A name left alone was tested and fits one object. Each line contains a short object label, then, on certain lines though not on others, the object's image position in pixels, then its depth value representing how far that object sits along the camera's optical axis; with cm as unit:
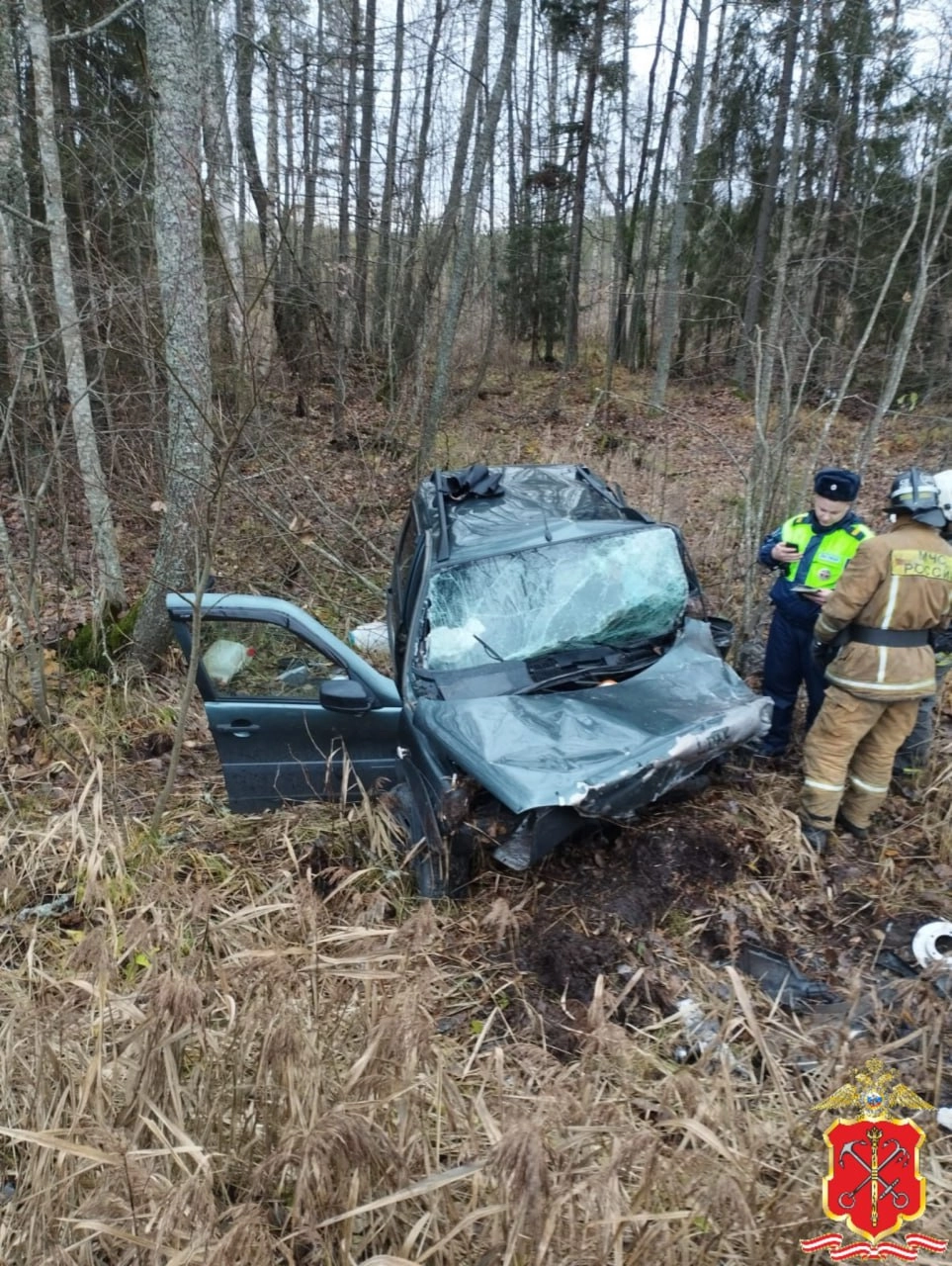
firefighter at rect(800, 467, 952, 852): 331
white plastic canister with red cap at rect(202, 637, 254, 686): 368
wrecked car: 296
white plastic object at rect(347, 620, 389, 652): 509
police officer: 390
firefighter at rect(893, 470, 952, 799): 405
